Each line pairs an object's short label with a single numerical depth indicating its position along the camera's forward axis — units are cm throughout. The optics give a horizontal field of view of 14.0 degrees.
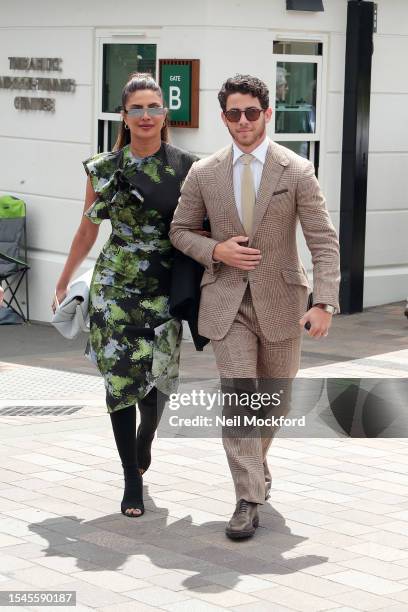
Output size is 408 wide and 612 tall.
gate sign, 1365
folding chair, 1504
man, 711
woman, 749
